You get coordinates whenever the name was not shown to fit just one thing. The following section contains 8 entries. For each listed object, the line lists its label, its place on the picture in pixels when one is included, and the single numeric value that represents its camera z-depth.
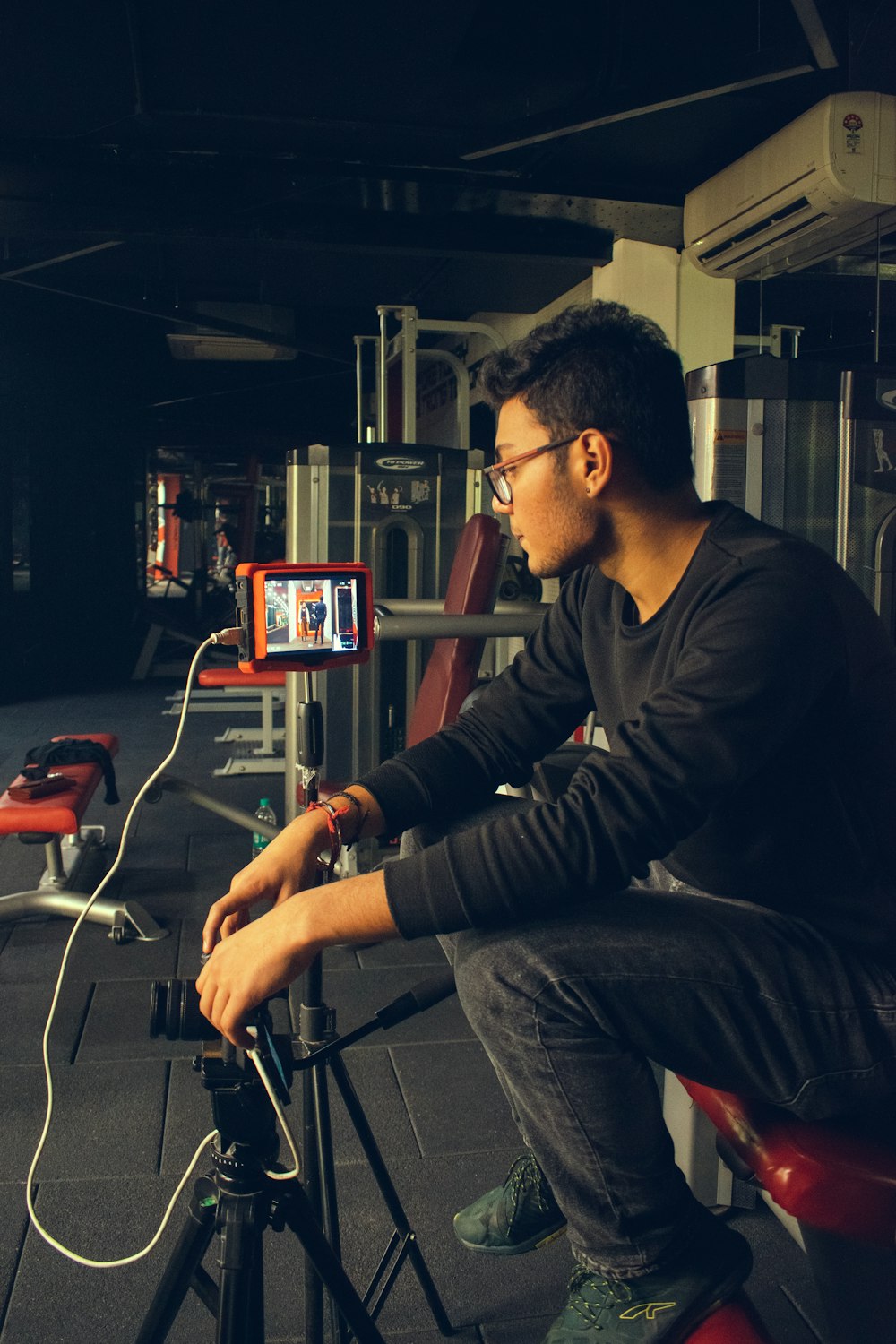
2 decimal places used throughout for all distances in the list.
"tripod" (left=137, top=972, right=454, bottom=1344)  0.93
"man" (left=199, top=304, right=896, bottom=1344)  1.05
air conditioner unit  3.22
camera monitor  1.42
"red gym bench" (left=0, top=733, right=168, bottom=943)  2.79
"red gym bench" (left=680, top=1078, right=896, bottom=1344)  0.98
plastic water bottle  3.53
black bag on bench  3.18
